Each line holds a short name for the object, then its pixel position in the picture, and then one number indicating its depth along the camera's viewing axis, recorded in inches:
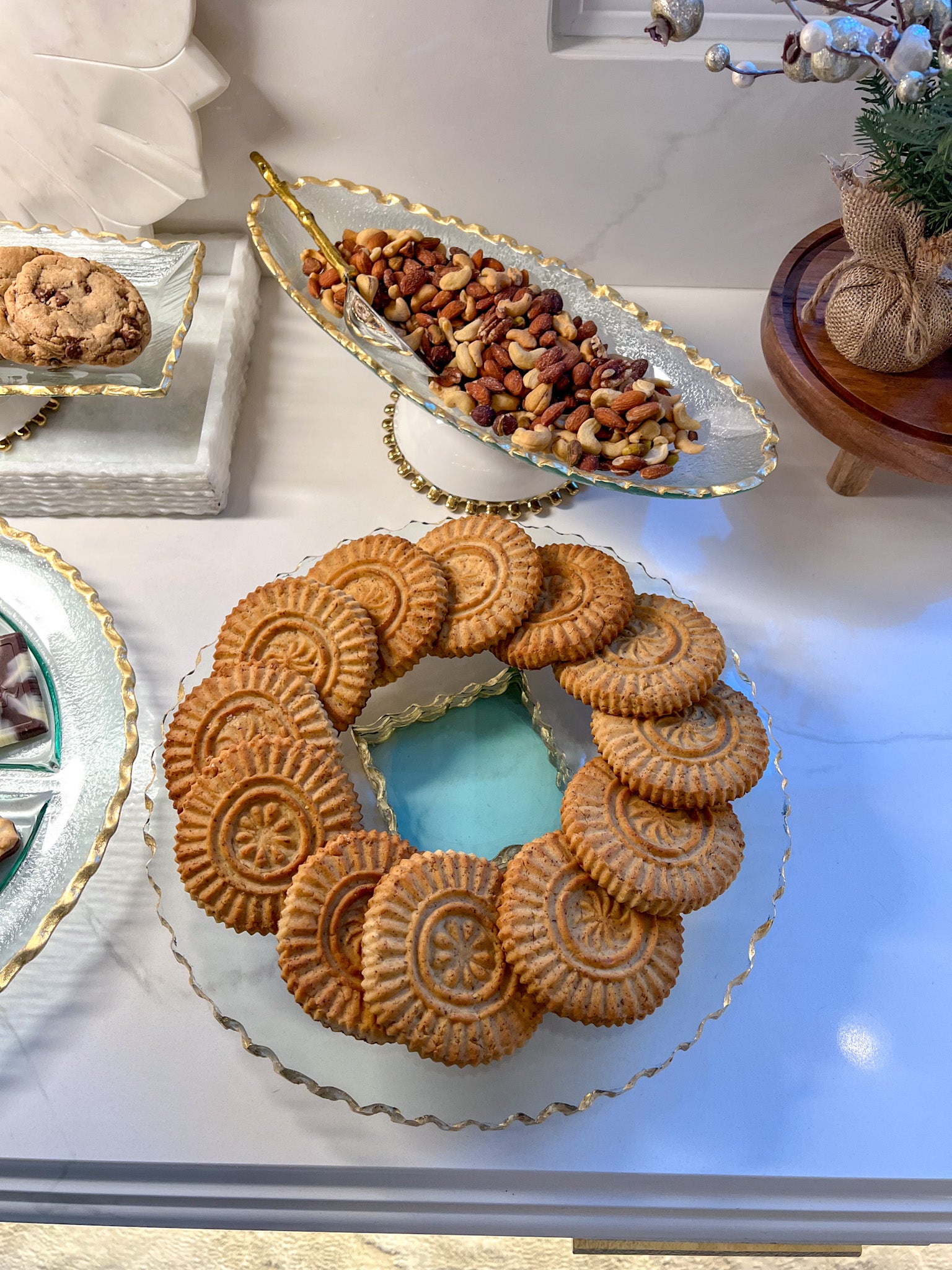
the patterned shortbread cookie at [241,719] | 29.5
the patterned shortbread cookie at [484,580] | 31.8
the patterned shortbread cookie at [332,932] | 26.1
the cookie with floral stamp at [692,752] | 28.7
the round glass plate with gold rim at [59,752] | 28.9
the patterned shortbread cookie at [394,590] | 31.6
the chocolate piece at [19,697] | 31.4
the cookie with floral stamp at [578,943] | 26.3
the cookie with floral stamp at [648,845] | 27.3
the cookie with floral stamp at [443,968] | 25.6
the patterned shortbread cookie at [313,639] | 30.8
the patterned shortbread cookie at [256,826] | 27.7
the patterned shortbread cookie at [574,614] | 31.3
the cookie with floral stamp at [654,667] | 30.2
